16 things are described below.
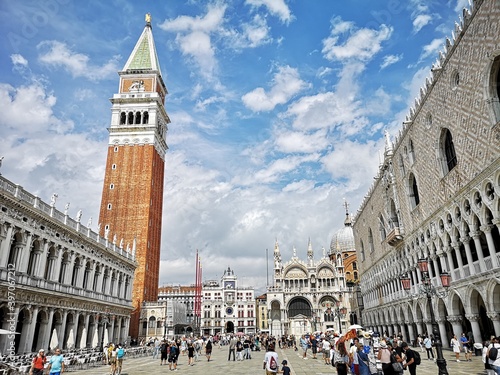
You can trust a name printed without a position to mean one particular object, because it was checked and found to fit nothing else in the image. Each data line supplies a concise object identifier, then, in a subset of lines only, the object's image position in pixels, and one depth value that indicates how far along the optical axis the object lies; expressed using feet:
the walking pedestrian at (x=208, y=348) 89.76
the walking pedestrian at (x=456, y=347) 65.53
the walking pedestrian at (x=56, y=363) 41.16
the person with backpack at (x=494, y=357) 37.13
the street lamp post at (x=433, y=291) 37.58
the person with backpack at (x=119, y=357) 57.27
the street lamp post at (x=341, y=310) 116.06
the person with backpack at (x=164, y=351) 78.67
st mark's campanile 179.22
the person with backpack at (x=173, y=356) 66.64
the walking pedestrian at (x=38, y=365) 41.04
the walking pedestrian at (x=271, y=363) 34.78
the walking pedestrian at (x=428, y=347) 74.61
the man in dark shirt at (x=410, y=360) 35.55
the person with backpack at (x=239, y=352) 88.63
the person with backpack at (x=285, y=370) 36.59
